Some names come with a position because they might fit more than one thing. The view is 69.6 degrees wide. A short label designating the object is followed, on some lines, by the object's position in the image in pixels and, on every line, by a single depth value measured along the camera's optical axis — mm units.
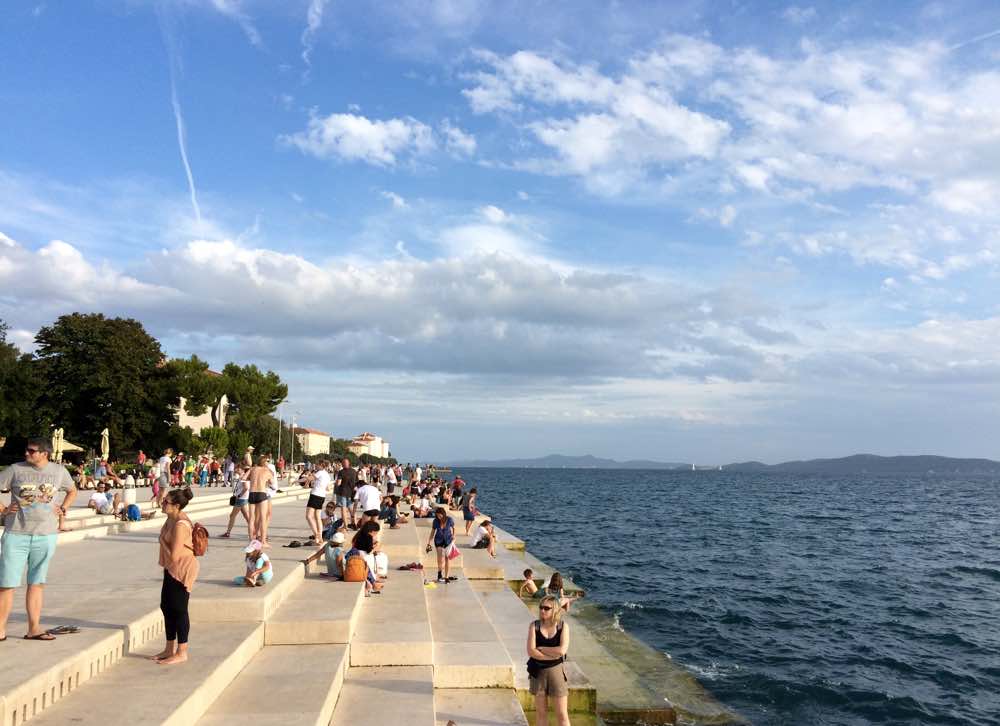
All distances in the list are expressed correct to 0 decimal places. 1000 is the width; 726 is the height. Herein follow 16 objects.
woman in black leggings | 5941
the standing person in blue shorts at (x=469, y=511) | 23234
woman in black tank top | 6699
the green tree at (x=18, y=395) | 39375
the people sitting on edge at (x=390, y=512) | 19016
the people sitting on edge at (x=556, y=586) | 12322
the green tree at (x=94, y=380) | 45219
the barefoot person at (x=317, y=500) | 13312
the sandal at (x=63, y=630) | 5797
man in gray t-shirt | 5488
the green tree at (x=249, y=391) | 65750
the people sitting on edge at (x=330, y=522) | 12570
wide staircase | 5055
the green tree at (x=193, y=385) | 51750
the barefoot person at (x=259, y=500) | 11430
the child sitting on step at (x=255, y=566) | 8258
